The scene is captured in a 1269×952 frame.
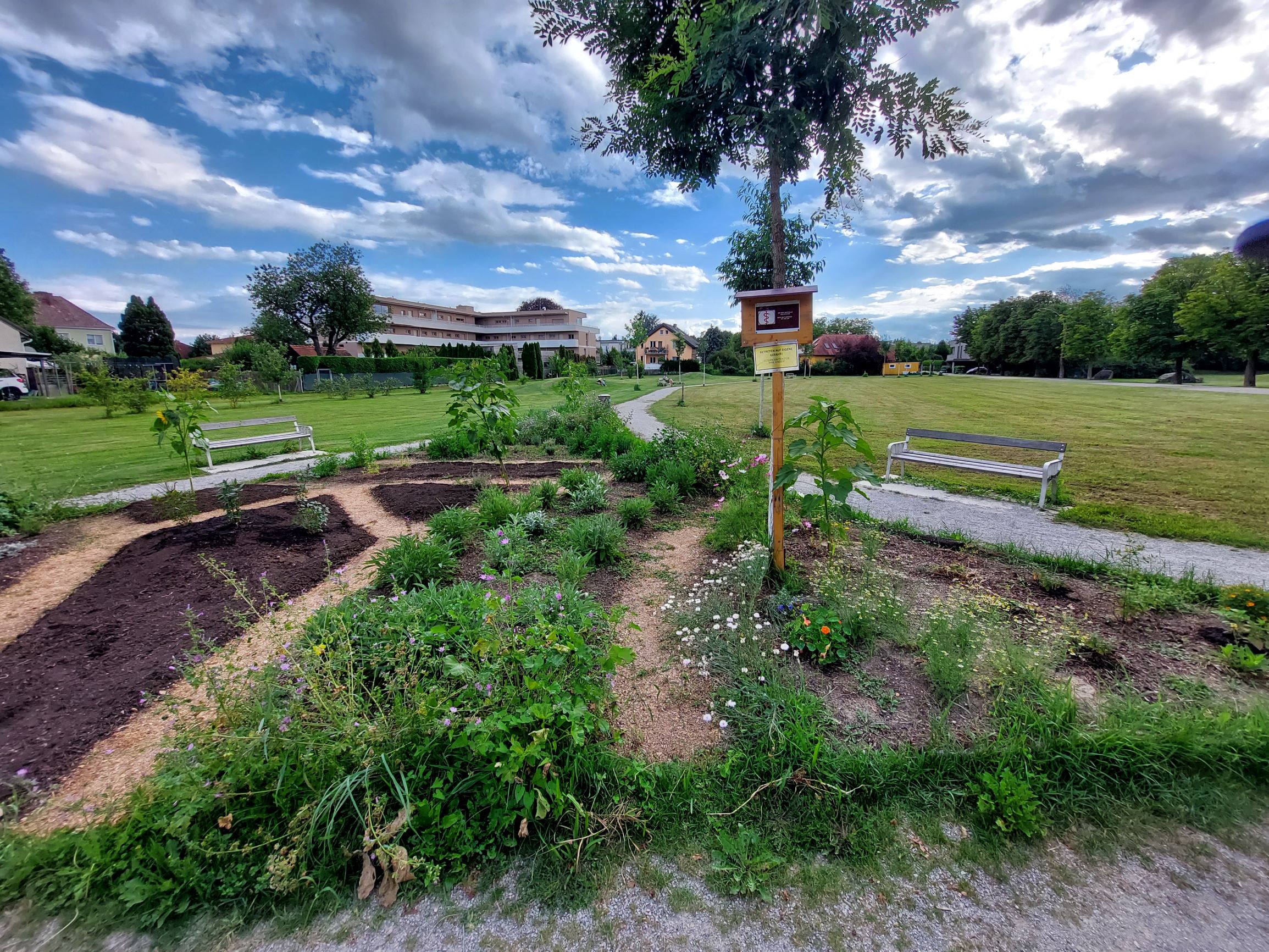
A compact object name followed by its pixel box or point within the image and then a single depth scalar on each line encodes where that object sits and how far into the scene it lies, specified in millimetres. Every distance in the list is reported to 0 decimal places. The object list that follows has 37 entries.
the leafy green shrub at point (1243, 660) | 2469
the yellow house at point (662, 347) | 68556
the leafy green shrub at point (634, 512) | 4961
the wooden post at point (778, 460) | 3432
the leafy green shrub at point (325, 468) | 7379
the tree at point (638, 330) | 44625
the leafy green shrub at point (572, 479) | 5781
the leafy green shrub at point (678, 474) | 5906
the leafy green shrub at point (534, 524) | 4543
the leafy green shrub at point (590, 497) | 5320
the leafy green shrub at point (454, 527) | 4304
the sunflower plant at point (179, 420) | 5227
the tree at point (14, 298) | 30969
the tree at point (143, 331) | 47750
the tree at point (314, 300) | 41062
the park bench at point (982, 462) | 6008
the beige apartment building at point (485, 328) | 58781
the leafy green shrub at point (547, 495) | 5477
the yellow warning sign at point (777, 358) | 3269
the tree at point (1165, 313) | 33781
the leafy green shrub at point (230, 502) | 4559
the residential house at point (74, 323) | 47875
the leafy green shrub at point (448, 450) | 8969
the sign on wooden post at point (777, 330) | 3264
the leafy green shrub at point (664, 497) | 5527
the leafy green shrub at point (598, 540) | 4051
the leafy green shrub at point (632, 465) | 6785
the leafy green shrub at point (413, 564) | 3473
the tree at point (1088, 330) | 43844
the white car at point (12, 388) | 22578
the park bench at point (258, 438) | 8291
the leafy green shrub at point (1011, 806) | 1717
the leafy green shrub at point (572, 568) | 3445
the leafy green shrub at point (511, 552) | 3736
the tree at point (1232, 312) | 23531
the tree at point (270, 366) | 25359
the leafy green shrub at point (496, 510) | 4695
